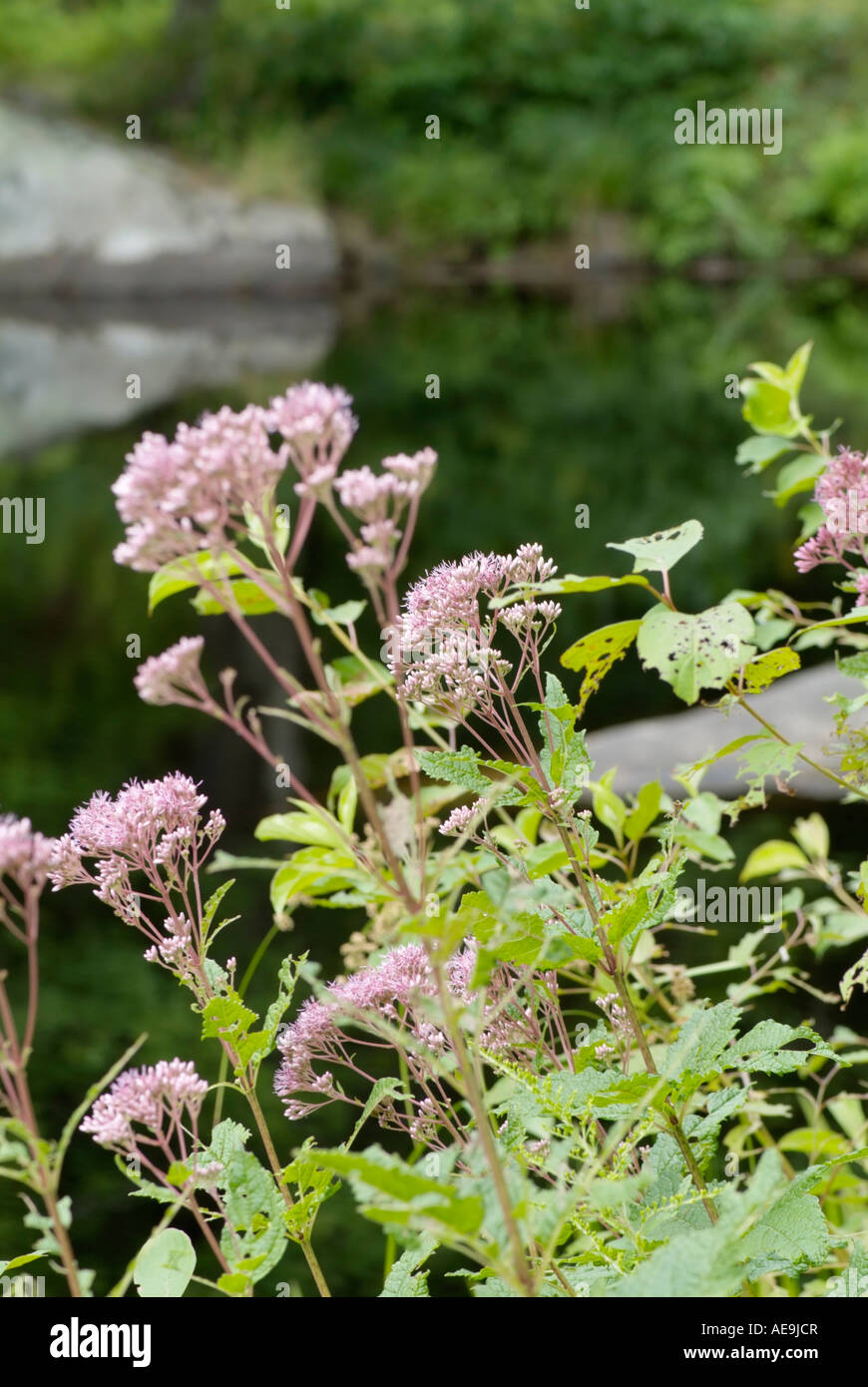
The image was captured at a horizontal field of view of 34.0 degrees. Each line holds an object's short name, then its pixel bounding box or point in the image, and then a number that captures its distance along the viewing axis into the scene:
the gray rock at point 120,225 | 13.98
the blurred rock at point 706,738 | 3.40
